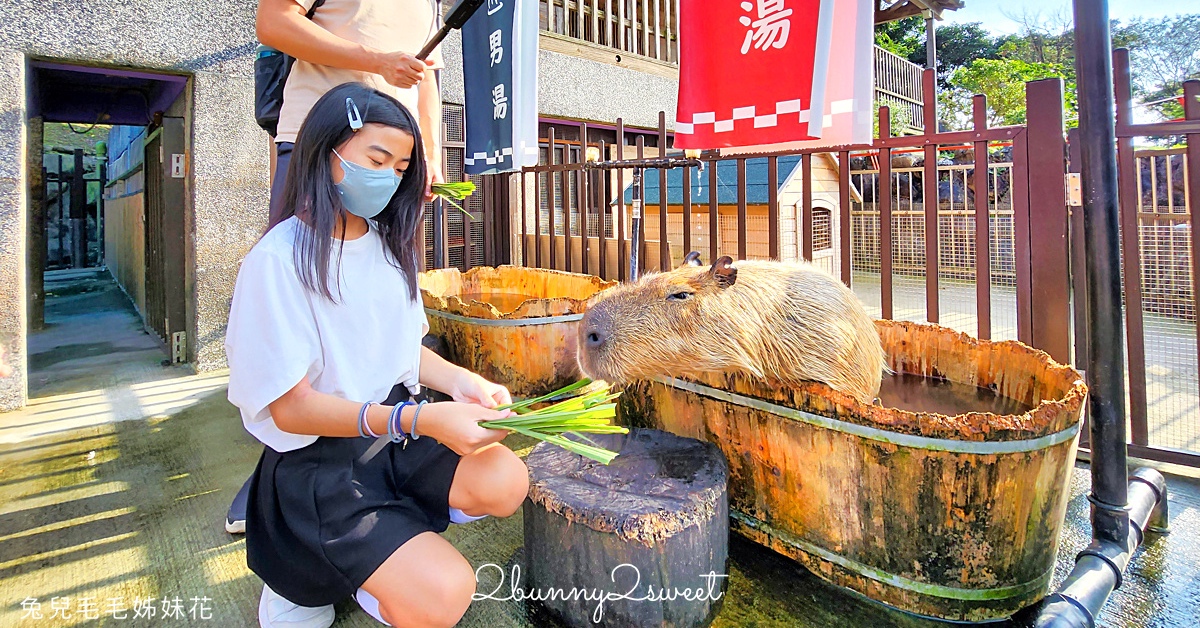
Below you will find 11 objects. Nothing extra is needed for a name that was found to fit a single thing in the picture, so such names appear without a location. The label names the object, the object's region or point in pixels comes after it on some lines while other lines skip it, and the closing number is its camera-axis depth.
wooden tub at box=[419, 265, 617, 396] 3.21
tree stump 1.57
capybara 1.86
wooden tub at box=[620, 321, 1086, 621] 1.54
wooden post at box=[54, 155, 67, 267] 12.31
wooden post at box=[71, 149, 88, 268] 13.03
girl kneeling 1.37
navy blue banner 4.55
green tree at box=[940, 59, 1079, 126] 13.97
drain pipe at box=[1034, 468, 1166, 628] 1.49
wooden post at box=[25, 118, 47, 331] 5.40
